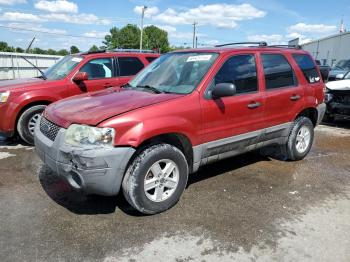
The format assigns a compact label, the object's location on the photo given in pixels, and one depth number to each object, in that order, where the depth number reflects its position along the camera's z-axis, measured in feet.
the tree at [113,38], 288.71
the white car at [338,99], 27.66
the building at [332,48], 85.56
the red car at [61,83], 20.47
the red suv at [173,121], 10.92
